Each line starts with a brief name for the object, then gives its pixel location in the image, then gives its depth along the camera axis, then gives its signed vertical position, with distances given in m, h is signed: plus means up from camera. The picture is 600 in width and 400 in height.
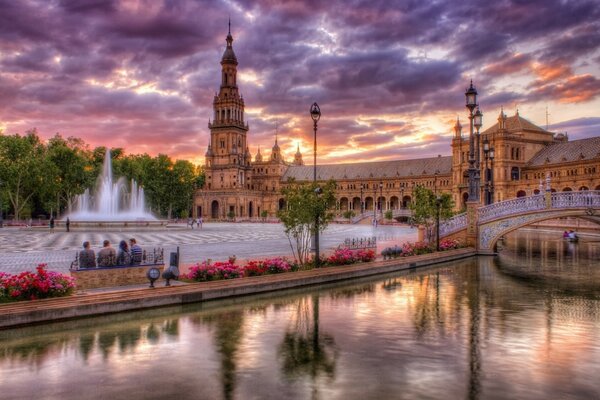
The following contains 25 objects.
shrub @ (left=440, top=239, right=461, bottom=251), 27.73 -2.04
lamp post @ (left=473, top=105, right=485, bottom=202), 26.91 +5.35
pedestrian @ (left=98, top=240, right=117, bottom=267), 14.00 -1.40
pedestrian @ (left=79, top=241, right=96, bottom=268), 13.60 -1.42
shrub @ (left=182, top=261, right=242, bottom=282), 15.20 -2.04
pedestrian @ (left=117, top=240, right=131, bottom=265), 14.37 -1.47
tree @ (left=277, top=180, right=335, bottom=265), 18.91 +0.20
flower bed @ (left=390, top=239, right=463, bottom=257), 24.88 -2.10
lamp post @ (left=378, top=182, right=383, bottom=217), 119.05 +2.92
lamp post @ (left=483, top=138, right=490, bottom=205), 30.85 +4.00
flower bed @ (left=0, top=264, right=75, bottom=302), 11.49 -1.89
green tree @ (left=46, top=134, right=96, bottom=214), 77.50 +6.64
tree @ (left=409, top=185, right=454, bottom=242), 30.03 +0.13
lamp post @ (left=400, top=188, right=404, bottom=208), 114.62 +3.65
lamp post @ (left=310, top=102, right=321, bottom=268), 18.81 +3.62
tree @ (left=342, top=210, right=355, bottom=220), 97.69 -0.66
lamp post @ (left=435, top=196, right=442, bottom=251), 26.83 -0.15
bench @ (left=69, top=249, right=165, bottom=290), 13.48 -1.91
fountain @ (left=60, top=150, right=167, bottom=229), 51.39 -0.30
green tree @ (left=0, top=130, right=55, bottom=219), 69.69 +6.60
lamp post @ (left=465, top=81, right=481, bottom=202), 26.34 +2.85
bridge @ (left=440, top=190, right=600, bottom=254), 26.51 -0.20
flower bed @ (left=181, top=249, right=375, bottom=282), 15.27 -2.06
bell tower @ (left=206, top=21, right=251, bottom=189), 127.88 +21.48
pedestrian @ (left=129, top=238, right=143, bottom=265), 14.75 -1.44
